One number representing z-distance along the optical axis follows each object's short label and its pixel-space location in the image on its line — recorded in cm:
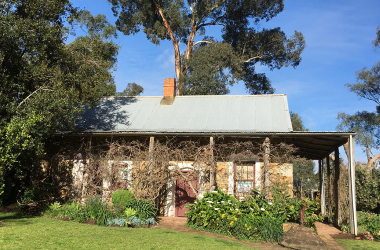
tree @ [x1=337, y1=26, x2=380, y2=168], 2588
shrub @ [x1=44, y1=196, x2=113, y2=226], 966
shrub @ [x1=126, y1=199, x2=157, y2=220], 1001
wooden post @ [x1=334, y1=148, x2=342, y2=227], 1130
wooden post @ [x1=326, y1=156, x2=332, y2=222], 1326
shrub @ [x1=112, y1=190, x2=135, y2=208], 1018
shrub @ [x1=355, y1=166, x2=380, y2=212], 1140
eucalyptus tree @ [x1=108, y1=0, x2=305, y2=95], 2019
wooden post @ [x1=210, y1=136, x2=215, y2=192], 1102
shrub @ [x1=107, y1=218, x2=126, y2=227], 947
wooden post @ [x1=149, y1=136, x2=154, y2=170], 1124
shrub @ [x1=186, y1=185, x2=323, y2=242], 852
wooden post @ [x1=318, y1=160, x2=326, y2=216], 1445
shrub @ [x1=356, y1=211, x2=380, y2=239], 957
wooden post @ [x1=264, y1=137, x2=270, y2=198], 1067
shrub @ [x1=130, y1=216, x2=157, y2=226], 970
